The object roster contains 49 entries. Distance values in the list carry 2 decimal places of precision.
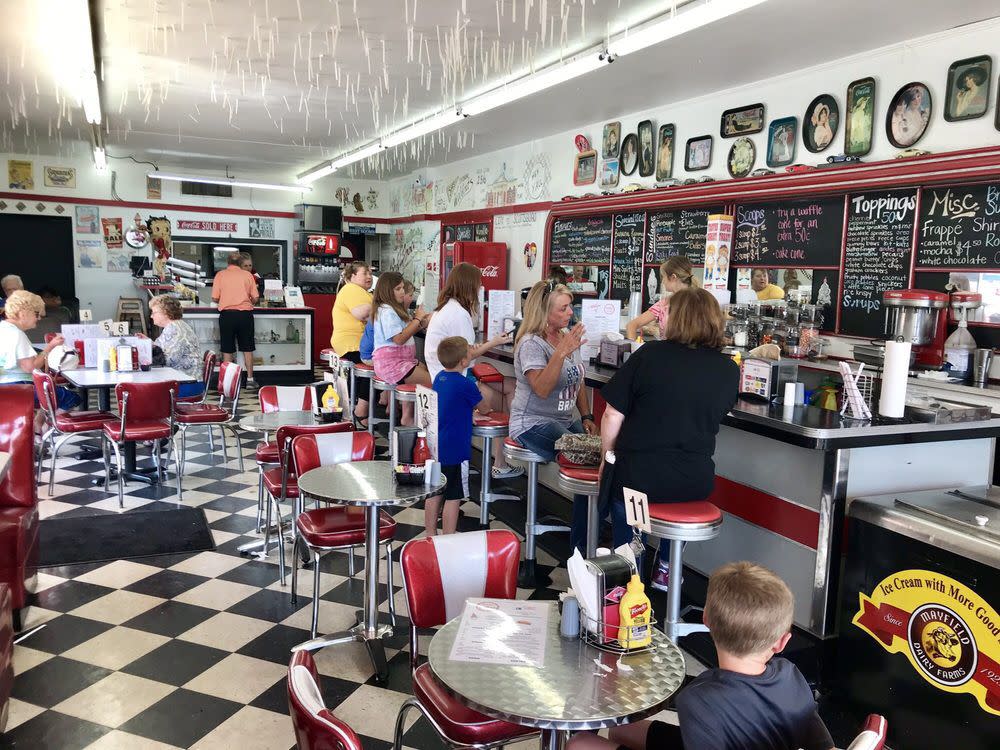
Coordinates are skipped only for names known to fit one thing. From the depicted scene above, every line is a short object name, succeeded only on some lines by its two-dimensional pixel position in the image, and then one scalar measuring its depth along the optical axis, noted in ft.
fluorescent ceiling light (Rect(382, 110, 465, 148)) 24.62
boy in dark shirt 5.38
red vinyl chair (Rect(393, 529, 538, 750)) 8.03
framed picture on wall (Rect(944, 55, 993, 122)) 16.28
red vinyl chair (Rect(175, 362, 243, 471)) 21.22
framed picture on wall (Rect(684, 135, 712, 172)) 23.77
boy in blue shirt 13.70
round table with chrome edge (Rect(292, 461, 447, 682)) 10.59
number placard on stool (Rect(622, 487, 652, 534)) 9.16
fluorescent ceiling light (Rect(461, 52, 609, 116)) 17.49
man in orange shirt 33.91
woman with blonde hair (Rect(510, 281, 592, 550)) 13.76
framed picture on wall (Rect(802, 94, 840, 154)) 19.79
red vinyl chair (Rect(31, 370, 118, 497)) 19.40
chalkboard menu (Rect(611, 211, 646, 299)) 26.81
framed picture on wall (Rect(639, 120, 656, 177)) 26.16
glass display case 36.73
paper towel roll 11.23
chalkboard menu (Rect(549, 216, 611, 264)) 28.71
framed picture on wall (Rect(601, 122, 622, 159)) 27.86
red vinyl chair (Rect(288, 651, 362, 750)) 4.83
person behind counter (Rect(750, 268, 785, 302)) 21.07
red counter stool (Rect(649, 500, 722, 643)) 10.28
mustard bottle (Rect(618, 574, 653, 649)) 6.66
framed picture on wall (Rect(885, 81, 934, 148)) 17.54
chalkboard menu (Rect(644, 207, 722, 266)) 23.93
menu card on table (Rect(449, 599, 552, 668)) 6.56
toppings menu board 17.92
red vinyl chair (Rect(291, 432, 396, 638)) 11.82
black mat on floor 15.62
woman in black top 10.28
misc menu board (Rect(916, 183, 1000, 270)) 16.08
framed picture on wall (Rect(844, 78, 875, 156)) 18.78
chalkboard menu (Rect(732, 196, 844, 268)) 19.77
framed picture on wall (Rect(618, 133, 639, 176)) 26.99
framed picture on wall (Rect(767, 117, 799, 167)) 20.92
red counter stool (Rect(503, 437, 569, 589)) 14.19
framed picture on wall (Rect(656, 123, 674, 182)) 25.25
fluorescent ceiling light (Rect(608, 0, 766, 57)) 13.00
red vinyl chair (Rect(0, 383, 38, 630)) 12.28
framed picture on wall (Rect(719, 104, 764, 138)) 21.97
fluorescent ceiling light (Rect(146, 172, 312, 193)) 42.73
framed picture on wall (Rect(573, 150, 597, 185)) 29.48
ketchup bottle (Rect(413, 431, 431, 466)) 11.53
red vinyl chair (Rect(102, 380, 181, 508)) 18.76
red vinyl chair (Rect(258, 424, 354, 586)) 13.62
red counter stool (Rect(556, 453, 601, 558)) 12.15
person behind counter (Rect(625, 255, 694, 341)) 18.45
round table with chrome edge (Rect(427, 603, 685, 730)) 5.70
